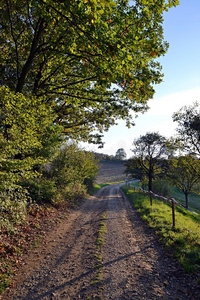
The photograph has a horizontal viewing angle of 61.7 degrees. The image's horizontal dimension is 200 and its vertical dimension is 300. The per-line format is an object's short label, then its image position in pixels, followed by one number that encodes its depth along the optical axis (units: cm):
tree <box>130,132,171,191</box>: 2777
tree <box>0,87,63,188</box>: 574
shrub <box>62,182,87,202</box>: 1535
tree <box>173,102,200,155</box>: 1619
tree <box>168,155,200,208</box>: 2932
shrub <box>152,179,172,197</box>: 3106
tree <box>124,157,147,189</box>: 3069
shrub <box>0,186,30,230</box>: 588
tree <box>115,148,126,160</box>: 14256
